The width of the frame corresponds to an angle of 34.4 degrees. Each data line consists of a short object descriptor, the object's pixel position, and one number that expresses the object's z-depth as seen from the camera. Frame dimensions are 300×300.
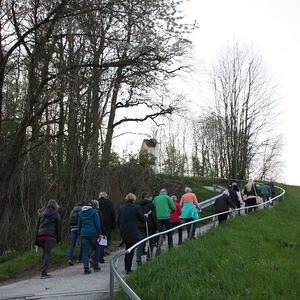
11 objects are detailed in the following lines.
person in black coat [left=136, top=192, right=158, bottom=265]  12.79
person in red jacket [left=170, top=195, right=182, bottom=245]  15.06
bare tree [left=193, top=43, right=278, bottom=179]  45.75
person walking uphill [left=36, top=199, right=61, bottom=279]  11.56
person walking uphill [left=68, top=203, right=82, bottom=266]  13.14
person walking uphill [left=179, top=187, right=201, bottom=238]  15.32
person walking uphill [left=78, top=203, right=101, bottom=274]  11.70
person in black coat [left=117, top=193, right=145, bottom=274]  11.07
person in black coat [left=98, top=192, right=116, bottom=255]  13.49
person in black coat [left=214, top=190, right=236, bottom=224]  16.72
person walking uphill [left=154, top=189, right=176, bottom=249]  14.09
